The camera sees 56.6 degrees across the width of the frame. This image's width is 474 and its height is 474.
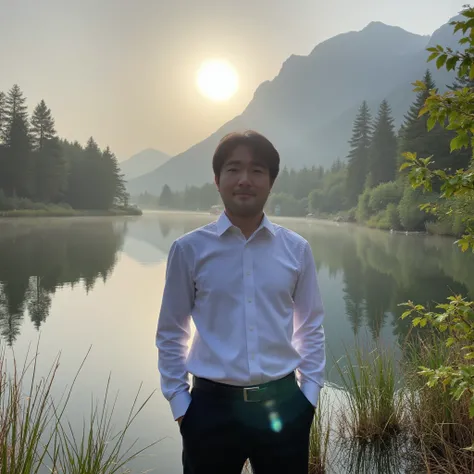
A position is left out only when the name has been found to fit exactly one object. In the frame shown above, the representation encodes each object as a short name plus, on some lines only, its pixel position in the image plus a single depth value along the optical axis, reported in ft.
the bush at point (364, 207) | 137.76
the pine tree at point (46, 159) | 139.54
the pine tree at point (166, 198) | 410.31
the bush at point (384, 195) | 119.96
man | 4.79
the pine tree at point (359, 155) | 174.29
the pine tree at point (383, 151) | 151.69
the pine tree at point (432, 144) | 90.79
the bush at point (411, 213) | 92.50
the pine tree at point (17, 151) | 129.49
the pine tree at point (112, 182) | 174.50
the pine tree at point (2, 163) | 128.47
